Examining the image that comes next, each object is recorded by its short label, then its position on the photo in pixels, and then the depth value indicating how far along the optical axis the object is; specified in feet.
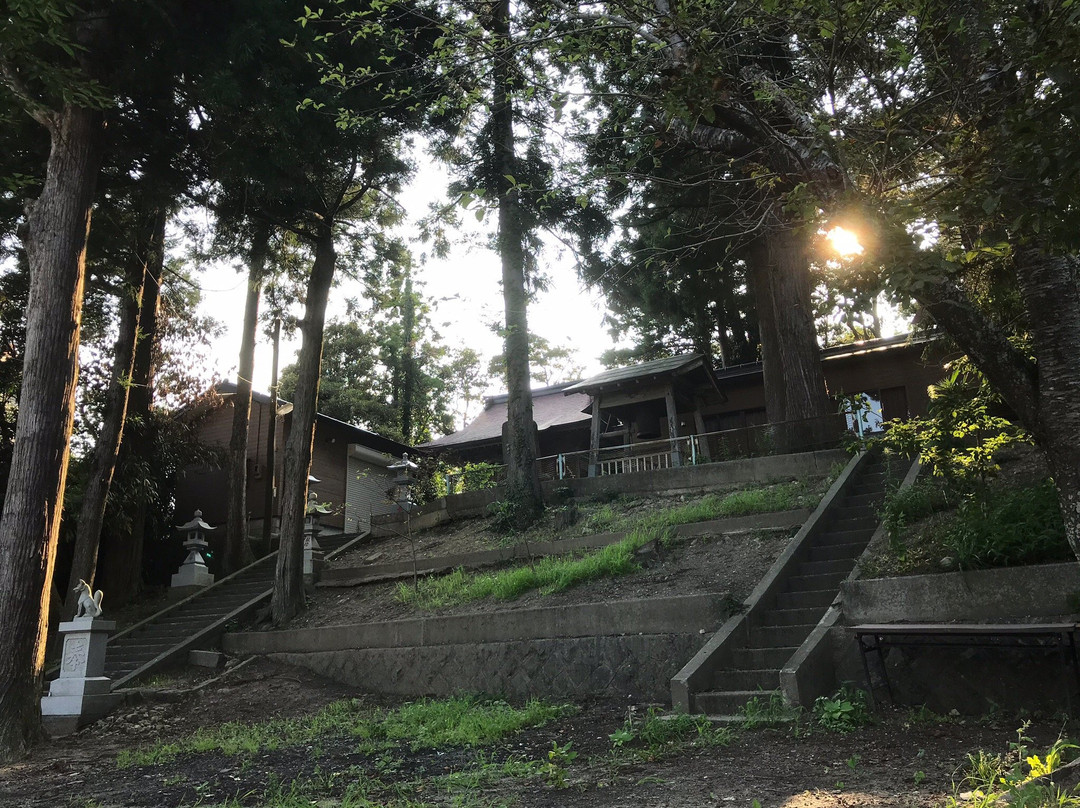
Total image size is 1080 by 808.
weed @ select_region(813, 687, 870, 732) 20.77
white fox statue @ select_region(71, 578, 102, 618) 38.09
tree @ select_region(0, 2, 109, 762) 30.30
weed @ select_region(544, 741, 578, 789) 18.00
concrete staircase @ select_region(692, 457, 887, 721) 24.08
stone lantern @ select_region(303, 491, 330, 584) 54.90
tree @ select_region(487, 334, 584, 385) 148.97
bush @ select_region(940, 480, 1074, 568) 22.38
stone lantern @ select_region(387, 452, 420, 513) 64.03
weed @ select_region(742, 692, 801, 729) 21.59
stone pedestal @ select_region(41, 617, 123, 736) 36.01
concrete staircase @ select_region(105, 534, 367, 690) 44.88
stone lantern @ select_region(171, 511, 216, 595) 58.70
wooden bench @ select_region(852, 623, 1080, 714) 19.11
